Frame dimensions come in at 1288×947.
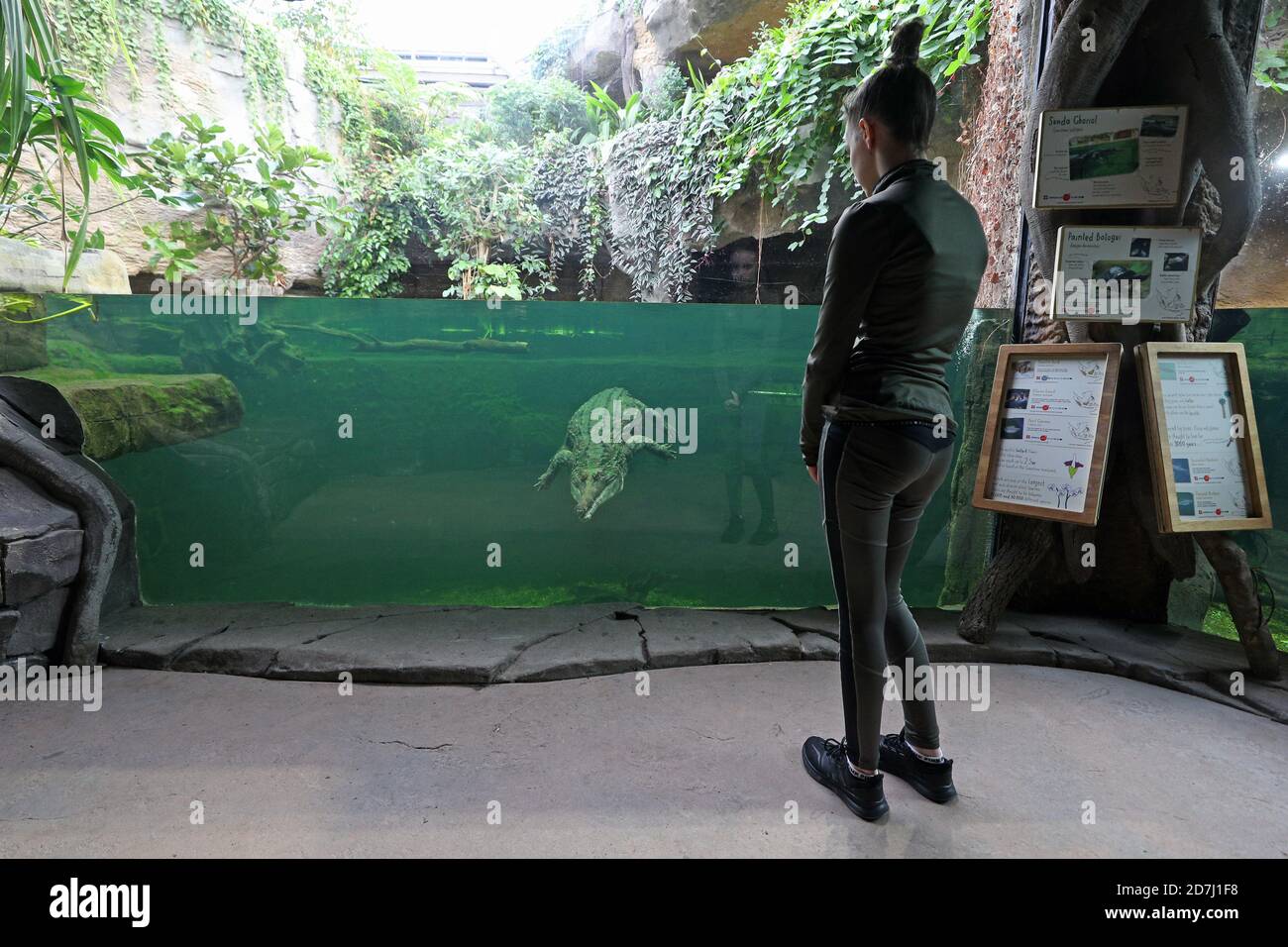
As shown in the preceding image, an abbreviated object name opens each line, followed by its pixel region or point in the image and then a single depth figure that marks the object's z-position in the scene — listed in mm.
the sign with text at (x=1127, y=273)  2549
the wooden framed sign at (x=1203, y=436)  2492
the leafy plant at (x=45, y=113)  1926
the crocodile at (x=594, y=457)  3717
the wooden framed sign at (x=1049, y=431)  2525
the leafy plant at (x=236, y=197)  4086
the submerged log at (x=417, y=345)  3986
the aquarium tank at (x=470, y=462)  3561
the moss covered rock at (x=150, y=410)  3070
